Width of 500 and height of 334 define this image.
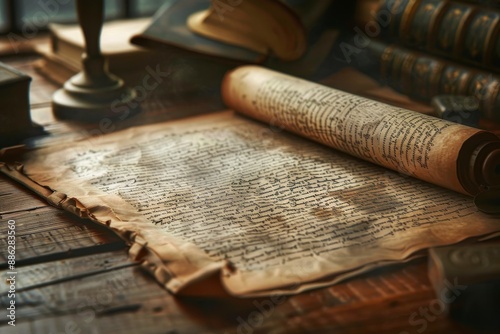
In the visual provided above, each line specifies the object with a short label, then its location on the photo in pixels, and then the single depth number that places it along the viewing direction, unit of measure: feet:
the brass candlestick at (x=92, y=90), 4.89
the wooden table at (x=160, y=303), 2.64
